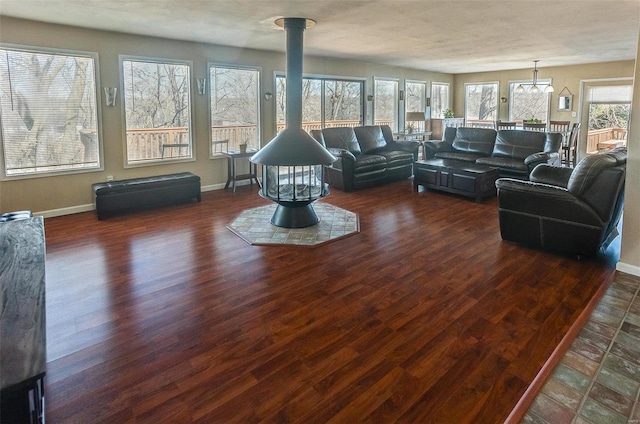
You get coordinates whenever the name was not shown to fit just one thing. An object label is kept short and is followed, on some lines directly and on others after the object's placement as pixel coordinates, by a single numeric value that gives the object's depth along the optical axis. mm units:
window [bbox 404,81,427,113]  10941
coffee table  6333
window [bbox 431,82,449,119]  11906
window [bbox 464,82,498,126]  11758
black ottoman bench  5508
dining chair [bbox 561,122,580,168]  9098
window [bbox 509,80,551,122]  10719
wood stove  4938
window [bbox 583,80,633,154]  9523
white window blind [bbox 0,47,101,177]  5074
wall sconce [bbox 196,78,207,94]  6762
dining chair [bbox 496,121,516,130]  10102
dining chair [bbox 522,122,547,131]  9313
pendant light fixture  9945
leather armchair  3732
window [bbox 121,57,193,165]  6156
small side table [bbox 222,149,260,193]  7117
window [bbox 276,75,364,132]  8156
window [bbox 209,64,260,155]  7090
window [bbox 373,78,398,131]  10016
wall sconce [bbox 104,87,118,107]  5809
